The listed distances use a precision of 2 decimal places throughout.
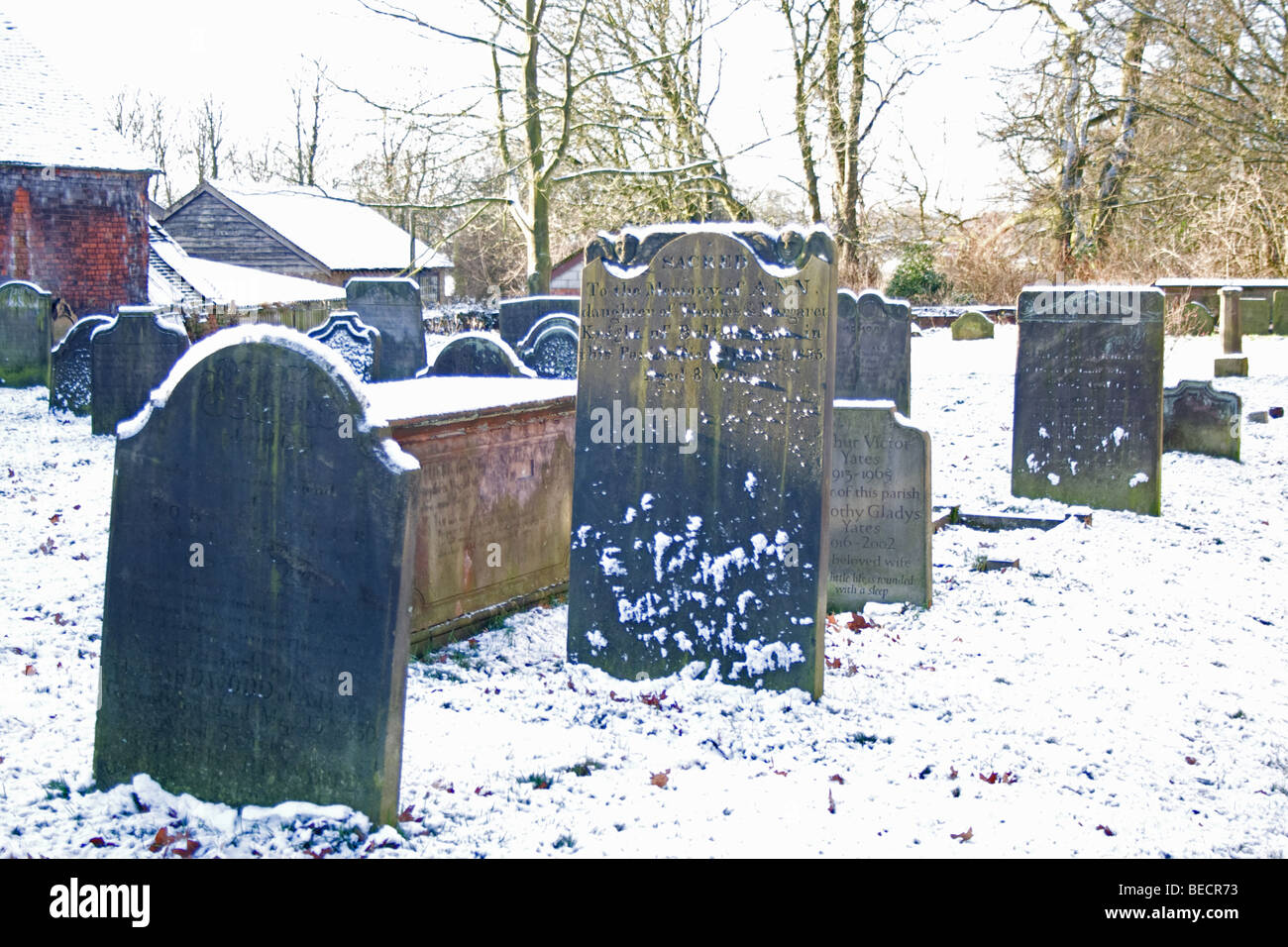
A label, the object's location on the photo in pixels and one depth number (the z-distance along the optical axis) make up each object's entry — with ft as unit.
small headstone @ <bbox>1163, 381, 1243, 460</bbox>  35.53
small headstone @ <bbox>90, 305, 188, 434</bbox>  38.73
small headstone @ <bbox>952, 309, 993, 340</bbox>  70.64
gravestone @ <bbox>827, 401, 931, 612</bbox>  21.16
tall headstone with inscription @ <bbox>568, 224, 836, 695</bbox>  16.48
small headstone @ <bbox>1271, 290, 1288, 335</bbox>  68.39
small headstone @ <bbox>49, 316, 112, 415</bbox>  44.06
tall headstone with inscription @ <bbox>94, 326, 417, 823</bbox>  11.34
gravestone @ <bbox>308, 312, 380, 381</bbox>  40.68
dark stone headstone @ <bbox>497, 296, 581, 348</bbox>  48.06
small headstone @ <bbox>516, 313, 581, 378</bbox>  35.04
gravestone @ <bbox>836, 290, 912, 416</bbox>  39.42
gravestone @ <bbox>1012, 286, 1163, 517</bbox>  28.37
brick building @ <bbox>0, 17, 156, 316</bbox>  80.33
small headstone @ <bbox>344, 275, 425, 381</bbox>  50.39
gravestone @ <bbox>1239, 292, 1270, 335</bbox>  68.49
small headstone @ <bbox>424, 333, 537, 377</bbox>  27.91
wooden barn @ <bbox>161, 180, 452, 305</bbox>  125.80
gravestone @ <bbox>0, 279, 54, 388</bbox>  54.03
